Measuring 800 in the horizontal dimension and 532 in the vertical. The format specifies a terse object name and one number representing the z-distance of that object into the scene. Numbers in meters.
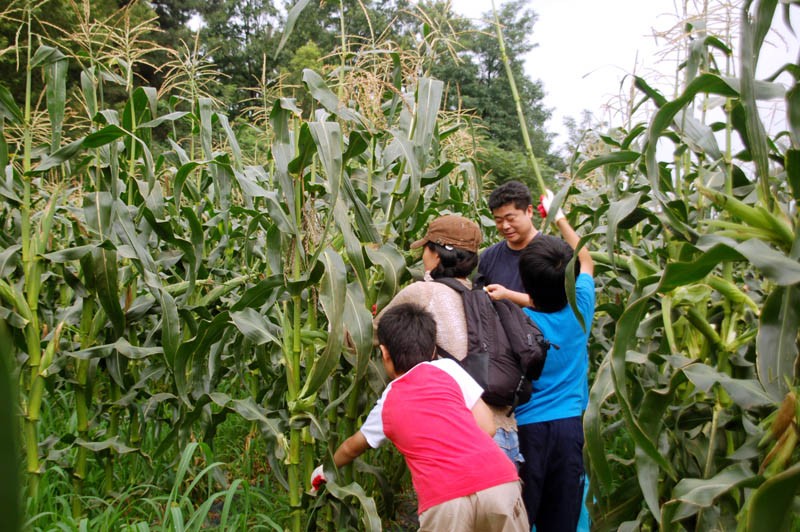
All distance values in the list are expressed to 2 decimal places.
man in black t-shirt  2.98
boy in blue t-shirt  2.54
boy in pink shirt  1.96
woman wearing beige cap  2.42
